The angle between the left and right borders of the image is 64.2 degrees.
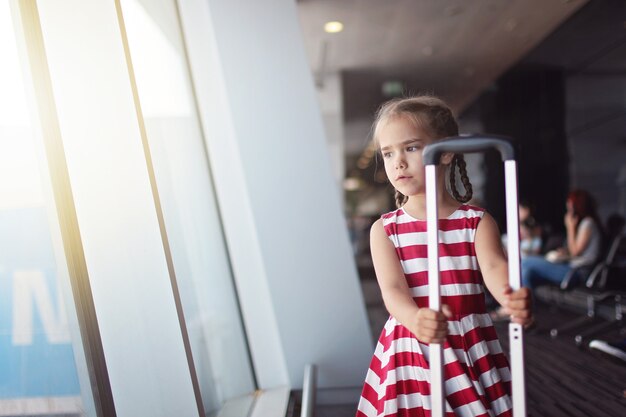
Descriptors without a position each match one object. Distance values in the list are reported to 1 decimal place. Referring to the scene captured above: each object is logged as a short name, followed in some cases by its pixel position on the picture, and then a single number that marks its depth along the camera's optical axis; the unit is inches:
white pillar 102.0
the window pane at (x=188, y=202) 76.7
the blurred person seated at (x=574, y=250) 174.2
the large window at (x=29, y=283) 43.5
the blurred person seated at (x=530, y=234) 221.6
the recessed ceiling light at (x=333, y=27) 209.7
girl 46.7
